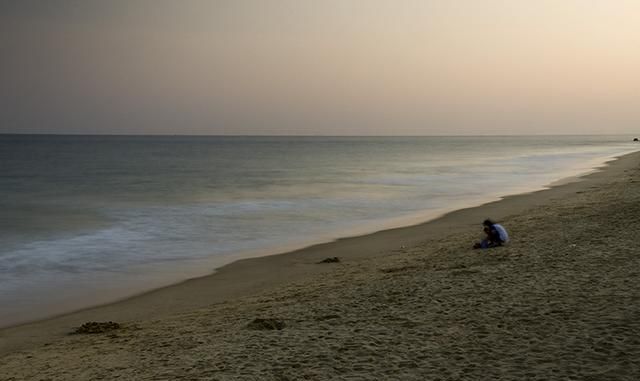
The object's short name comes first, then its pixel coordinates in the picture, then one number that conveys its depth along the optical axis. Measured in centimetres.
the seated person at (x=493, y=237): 1473
